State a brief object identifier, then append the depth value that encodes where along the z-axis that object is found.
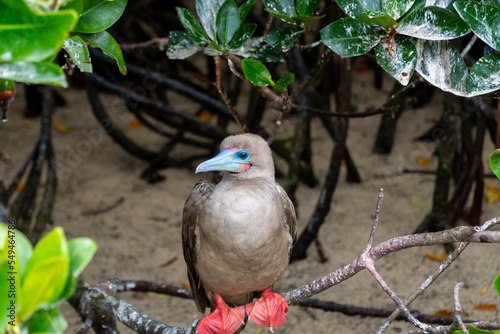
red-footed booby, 2.06
